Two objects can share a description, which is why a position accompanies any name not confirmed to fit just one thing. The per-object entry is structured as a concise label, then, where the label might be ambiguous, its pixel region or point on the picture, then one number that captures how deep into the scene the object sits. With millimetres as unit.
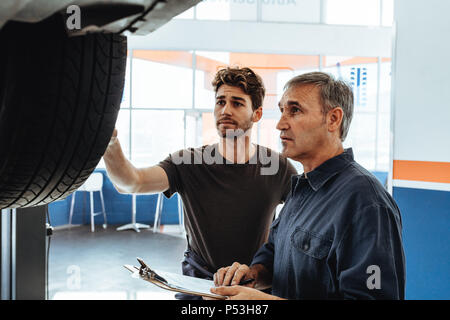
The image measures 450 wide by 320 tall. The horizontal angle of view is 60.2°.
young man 1607
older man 968
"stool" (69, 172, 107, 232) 6234
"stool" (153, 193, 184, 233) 6277
